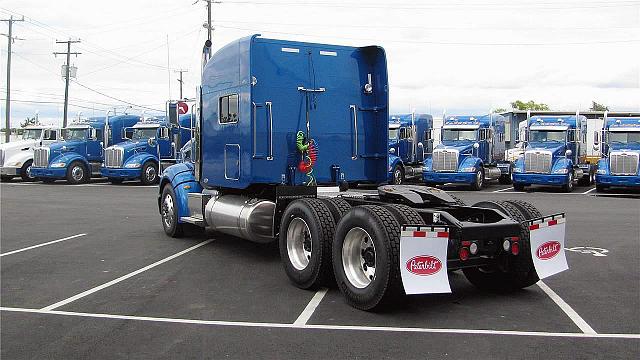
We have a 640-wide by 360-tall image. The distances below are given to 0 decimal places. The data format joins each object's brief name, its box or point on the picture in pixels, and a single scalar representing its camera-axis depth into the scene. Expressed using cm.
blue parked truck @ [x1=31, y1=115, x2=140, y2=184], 2942
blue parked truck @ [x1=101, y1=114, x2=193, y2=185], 2820
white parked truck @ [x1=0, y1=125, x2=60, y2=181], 3130
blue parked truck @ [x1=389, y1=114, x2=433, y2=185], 2844
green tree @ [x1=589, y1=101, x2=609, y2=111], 7734
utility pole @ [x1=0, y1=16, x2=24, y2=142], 4821
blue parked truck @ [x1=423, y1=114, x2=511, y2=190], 2556
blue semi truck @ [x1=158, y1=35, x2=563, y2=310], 641
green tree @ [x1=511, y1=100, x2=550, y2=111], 9569
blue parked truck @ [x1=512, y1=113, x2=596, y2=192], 2445
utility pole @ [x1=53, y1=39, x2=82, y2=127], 5378
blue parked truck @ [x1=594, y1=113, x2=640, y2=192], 2298
